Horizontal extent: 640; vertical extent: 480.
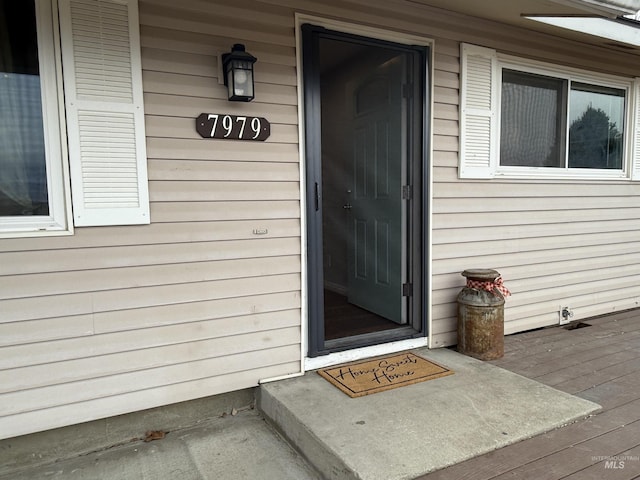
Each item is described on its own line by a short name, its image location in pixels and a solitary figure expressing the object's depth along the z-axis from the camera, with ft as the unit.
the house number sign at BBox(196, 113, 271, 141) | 7.43
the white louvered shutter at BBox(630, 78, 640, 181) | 12.97
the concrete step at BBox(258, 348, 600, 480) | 5.82
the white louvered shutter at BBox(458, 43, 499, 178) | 9.97
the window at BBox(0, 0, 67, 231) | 6.41
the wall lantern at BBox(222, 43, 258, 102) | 7.23
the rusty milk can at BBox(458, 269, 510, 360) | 9.37
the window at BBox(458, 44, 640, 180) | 10.16
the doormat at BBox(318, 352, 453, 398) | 7.91
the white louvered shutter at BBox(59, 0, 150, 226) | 6.59
